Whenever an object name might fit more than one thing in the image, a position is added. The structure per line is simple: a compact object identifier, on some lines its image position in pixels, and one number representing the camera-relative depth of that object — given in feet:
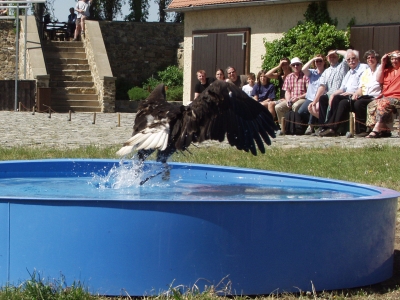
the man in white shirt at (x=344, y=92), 46.83
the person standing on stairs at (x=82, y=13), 89.97
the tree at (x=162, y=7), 105.60
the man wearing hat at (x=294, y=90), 49.70
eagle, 23.67
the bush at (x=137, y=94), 88.89
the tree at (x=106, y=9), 102.01
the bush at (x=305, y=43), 59.77
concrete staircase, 83.83
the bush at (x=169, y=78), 91.61
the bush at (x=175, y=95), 85.56
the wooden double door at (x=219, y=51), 69.26
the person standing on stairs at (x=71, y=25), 93.66
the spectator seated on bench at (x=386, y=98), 44.47
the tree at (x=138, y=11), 102.83
